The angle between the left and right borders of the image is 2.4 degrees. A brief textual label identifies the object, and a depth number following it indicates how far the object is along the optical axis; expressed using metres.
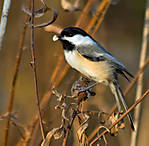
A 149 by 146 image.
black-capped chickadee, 3.45
